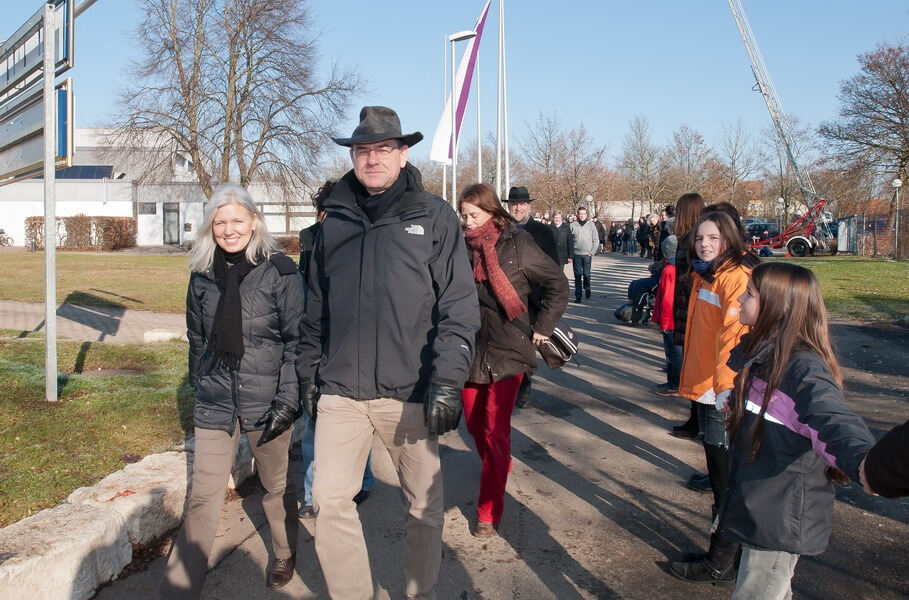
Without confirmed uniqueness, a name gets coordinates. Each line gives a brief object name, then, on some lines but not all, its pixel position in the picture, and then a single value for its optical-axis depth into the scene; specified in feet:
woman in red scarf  14.02
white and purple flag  45.67
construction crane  116.47
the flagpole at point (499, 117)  63.00
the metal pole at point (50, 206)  18.33
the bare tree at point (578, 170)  152.46
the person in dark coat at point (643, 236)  112.78
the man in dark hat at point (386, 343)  9.96
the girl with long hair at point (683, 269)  17.74
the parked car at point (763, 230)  137.18
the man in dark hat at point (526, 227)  21.83
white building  148.15
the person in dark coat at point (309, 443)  14.93
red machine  122.72
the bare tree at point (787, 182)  163.94
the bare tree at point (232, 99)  104.99
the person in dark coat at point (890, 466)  5.84
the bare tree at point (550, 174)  152.56
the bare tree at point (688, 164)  165.43
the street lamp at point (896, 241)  95.42
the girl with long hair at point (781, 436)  8.52
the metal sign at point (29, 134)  18.34
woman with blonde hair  11.18
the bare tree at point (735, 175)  172.04
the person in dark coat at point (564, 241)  41.16
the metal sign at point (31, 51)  18.65
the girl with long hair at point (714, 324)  13.38
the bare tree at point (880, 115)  117.08
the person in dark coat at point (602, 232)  128.18
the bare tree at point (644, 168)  169.37
